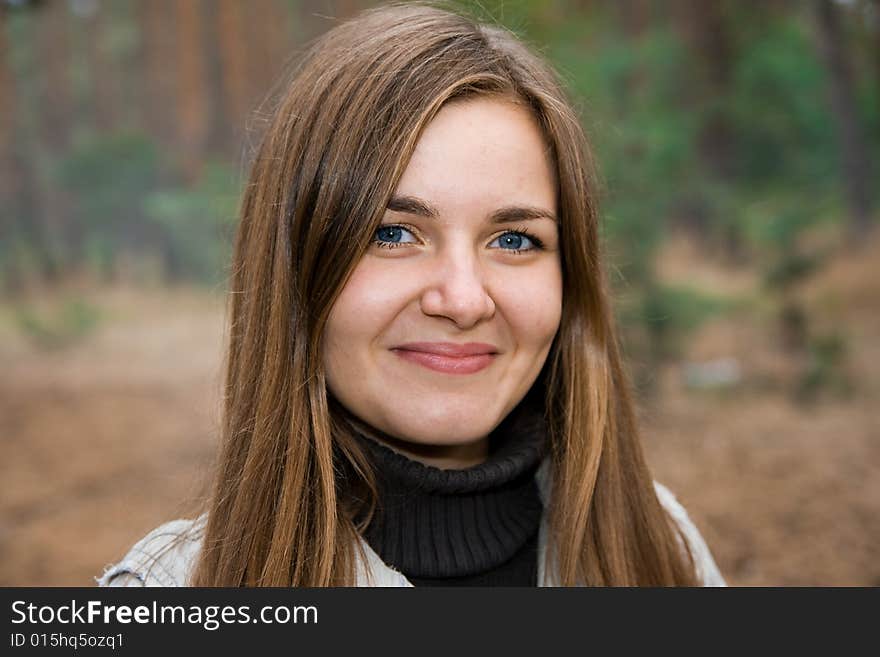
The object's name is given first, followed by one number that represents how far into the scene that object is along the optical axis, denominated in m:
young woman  1.30
